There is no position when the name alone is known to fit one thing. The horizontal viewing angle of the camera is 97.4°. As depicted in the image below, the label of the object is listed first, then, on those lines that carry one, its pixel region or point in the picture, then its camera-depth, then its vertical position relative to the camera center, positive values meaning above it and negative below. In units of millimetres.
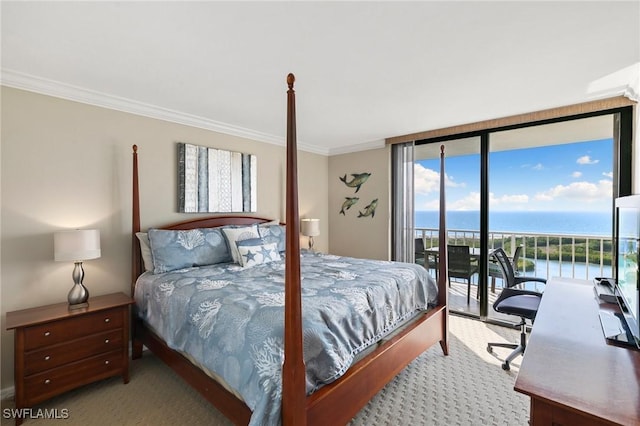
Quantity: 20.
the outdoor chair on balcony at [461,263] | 3863 -723
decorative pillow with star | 2830 -424
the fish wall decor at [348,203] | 4727 +145
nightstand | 1848 -978
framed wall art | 3129 +377
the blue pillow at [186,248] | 2578 -366
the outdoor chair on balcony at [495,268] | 3754 -768
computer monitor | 1332 -314
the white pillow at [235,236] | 2982 -271
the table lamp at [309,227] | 4238 -237
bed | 1248 -683
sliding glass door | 3473 +168
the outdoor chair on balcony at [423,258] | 4367 -729
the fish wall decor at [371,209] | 4465 +40
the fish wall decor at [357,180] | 4582 +524
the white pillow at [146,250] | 2623 -365
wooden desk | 861 -598
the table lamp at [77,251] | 2113 -308
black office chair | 2461 -831
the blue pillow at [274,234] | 3337 -282
